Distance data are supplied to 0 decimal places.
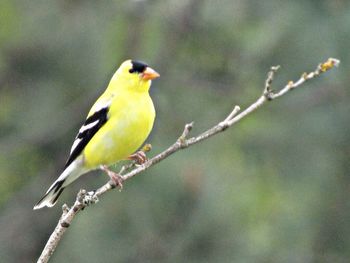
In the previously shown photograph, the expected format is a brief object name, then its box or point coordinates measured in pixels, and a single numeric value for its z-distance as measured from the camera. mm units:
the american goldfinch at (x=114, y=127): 8141
